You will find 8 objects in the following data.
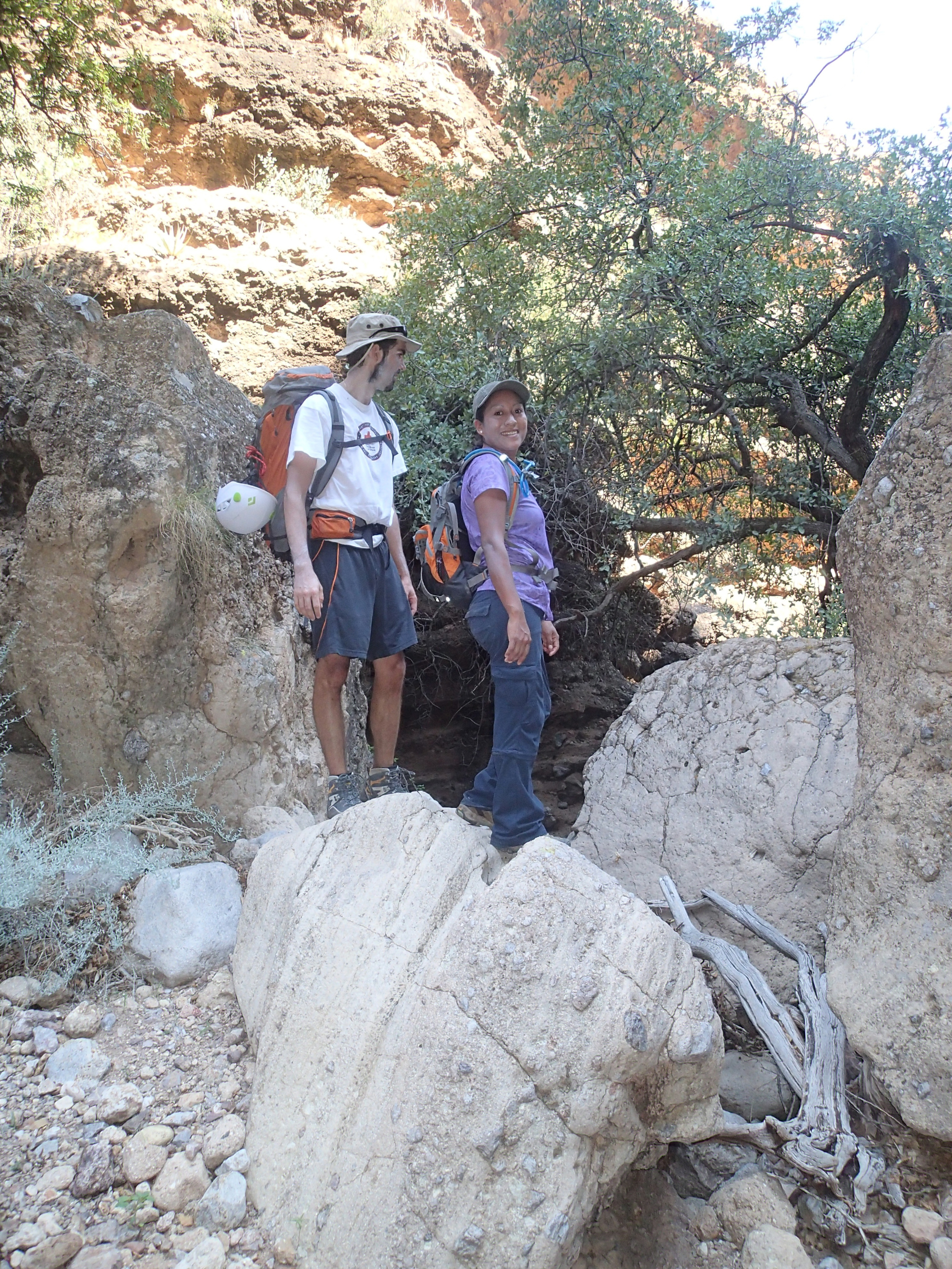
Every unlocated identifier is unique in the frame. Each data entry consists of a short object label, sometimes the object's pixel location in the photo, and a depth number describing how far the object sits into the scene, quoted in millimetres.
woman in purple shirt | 3125
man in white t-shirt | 3295
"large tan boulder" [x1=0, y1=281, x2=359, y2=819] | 3463
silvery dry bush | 2840
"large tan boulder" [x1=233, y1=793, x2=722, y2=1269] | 2021
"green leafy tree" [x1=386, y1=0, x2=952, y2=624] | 5480
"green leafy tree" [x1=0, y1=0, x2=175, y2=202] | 6582
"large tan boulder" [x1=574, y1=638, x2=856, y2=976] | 3645
